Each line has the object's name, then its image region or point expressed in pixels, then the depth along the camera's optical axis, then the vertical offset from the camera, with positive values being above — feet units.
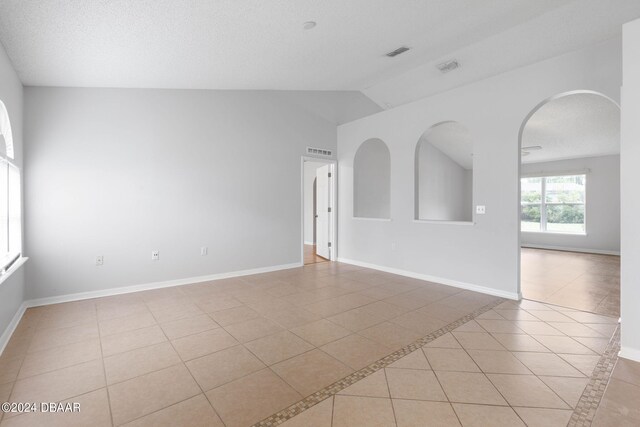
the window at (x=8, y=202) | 9.23 +0.30
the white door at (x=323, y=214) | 21.69 -0.27
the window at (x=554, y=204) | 26.08 +0.48
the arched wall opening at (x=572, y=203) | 15.12 +0.47
